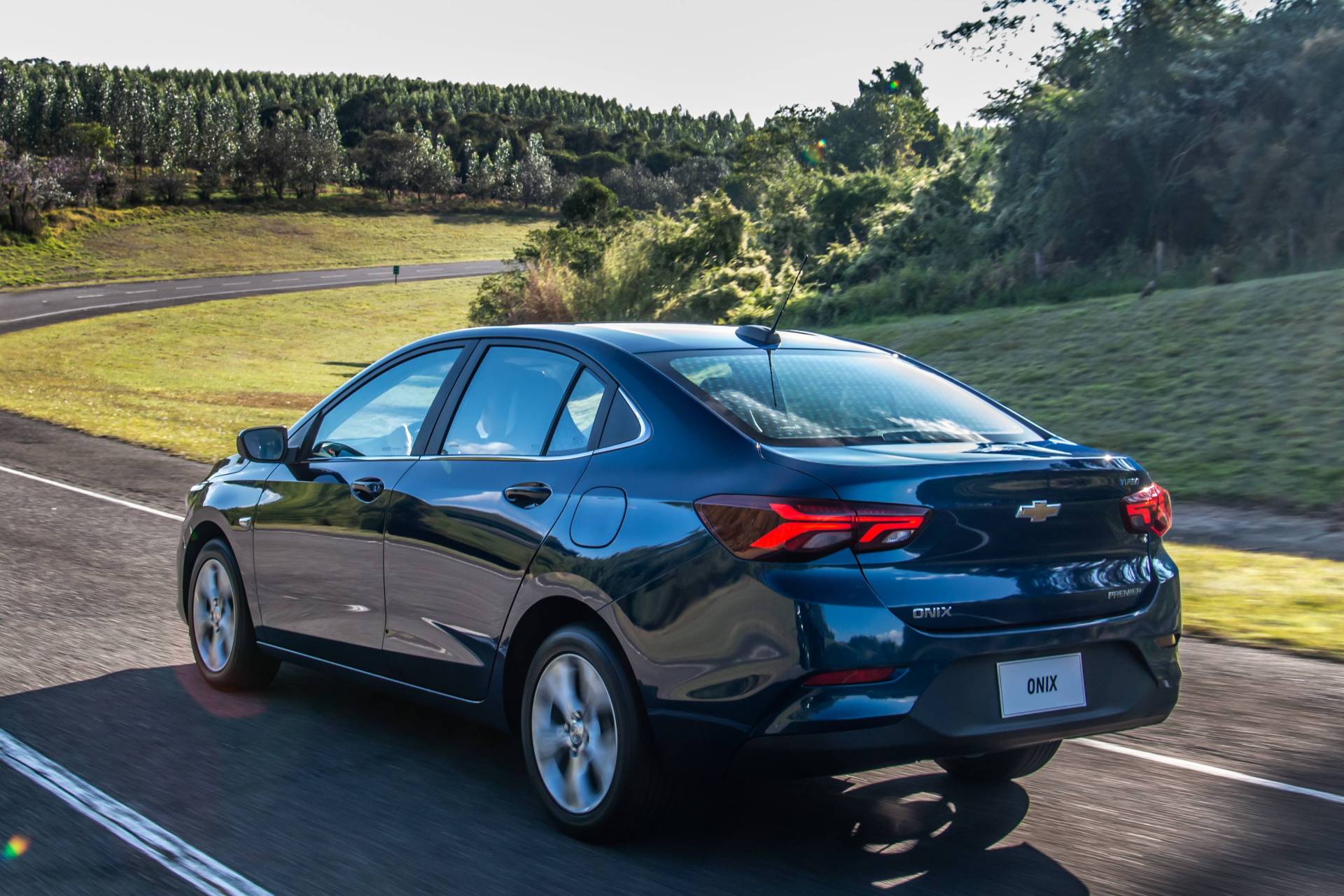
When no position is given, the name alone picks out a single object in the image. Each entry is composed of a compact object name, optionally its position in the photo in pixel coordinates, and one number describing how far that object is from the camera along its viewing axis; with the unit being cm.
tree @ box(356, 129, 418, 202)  11669
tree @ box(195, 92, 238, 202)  10512
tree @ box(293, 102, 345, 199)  10762
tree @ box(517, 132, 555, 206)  12225
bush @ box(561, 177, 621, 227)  5166
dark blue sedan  382
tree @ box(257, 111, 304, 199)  10619
